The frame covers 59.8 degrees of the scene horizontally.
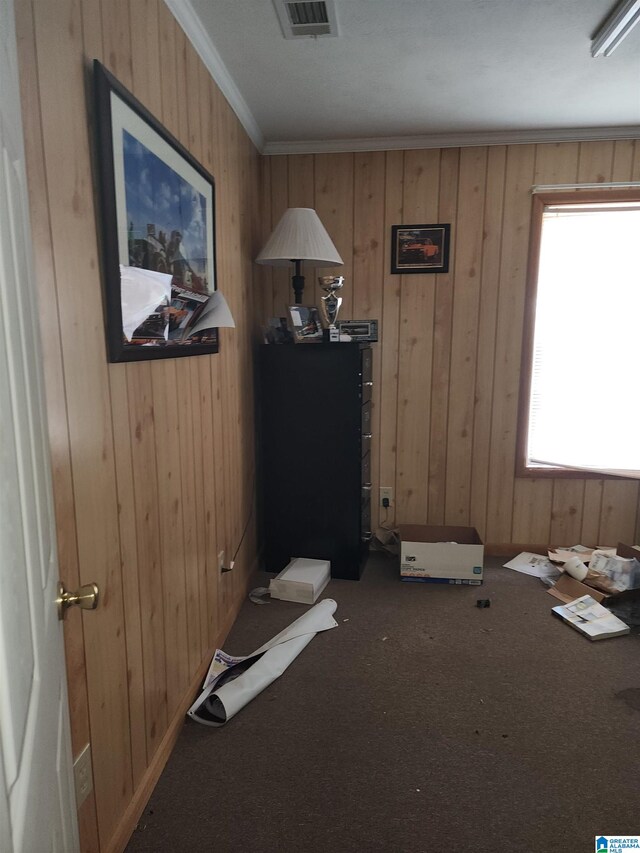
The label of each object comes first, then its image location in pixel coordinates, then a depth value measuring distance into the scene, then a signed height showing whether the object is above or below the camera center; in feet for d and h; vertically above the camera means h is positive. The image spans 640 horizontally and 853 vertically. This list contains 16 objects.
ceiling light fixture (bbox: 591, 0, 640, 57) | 6.10 +3.57
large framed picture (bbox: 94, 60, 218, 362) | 4.34 +0.97
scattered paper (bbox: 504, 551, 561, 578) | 10.22 -4.22
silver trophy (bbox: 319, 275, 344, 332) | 9.72 +0.73
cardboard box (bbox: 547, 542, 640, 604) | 8.80 -4.12
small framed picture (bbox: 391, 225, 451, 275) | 10.50 +1.71
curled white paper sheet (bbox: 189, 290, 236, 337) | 6.45 +0.28
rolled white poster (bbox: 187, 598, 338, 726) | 6.41 -4.18
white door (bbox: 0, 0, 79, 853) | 1.82 -0.80
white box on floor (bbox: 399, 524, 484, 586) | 9.77 -3.89
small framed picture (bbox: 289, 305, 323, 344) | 9.46 +0.26
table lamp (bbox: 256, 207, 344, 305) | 9.06 +1.59
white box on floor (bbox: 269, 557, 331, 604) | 9.10 -3.98
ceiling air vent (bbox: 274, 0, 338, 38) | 6.05 +3.60
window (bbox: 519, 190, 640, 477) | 10.25 +0.03
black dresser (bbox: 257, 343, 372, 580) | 9.54 -1.94
